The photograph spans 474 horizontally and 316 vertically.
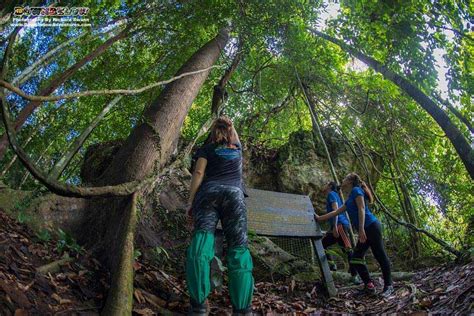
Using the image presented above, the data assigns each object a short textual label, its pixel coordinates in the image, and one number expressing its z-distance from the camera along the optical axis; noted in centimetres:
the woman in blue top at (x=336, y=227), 529
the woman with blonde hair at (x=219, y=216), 253
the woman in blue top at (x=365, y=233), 423
